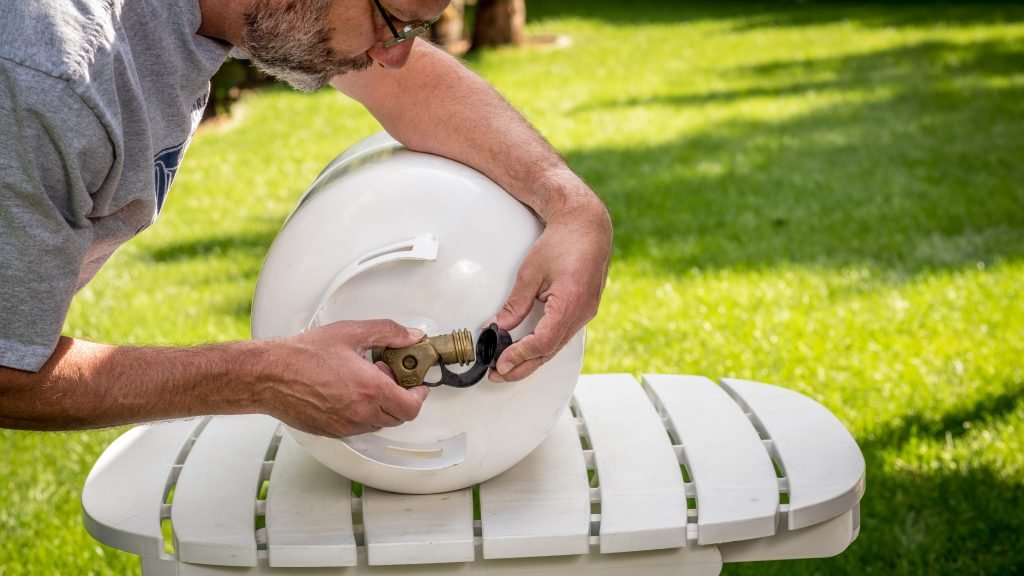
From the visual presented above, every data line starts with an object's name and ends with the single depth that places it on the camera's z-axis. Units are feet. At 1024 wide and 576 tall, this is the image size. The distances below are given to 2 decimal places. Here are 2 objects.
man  4.41
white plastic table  5.51
